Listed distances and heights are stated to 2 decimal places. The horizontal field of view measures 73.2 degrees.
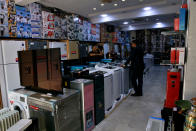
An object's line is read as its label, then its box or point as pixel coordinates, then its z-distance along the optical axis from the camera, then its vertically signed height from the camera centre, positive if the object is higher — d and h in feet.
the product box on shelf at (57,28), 15.69 +3.40
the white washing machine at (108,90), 10.32 -2.87
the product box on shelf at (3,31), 10.80 +2.13
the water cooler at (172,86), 8.25 -2.06
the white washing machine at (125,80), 13.75 -2.78
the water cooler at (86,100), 7.52 -2.69
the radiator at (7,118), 5.55 -2.74
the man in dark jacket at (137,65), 13.60 -1.11
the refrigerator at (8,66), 10.50 -0.78
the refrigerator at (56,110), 5.70 -2.53
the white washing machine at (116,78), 12.04 -2.21
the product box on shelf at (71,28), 17.31 +3.70
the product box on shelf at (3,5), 10.87 +4.27
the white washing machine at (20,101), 6.84 -2.39
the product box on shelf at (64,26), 16.59 +3.70
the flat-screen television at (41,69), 6.19 -0.66
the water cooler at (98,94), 8.72 -2.69
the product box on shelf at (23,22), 12.14 +3.26
